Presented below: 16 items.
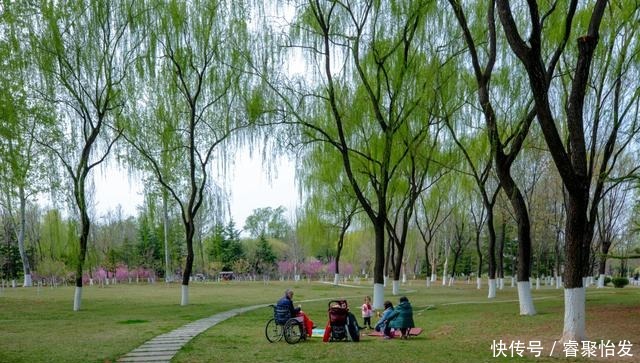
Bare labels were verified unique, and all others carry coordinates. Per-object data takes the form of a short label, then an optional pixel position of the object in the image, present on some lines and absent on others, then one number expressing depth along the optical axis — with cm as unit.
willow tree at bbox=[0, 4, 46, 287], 1022
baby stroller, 1093
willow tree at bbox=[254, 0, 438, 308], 1767
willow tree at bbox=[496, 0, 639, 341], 959
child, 1337
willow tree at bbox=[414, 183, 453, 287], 3431
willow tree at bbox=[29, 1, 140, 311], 1823
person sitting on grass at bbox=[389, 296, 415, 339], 1107
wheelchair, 1088
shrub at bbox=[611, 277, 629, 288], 3538
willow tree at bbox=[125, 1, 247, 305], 2086
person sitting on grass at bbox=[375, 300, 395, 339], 1133
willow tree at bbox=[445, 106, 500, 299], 2195
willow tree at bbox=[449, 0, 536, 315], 1359
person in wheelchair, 1122
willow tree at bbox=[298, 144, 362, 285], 2333
